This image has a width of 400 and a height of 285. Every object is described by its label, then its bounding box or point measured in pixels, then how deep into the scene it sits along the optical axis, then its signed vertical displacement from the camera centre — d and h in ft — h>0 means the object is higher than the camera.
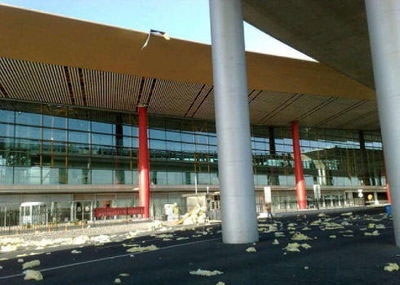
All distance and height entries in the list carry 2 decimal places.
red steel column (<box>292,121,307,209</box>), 144.56 +8.69
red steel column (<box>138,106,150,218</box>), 112.68 +11.22
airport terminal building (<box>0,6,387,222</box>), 81.35 +27.44
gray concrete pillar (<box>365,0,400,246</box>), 29.30 +8.24
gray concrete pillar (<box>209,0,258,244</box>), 38.32 +7.31
